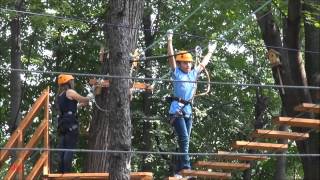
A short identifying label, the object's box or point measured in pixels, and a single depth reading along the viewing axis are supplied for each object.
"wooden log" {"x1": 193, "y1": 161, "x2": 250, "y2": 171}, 11.45
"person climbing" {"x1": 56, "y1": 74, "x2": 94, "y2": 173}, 11.37
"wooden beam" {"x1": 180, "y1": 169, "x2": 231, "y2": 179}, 10.40
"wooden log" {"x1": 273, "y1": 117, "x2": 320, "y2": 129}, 11.04
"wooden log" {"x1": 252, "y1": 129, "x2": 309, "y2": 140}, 11.29
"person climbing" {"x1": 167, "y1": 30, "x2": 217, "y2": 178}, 10.68
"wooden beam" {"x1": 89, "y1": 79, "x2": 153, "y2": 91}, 11.61
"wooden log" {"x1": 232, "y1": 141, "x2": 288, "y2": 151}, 11.27
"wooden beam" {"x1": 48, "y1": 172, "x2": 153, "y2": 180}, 9.79
